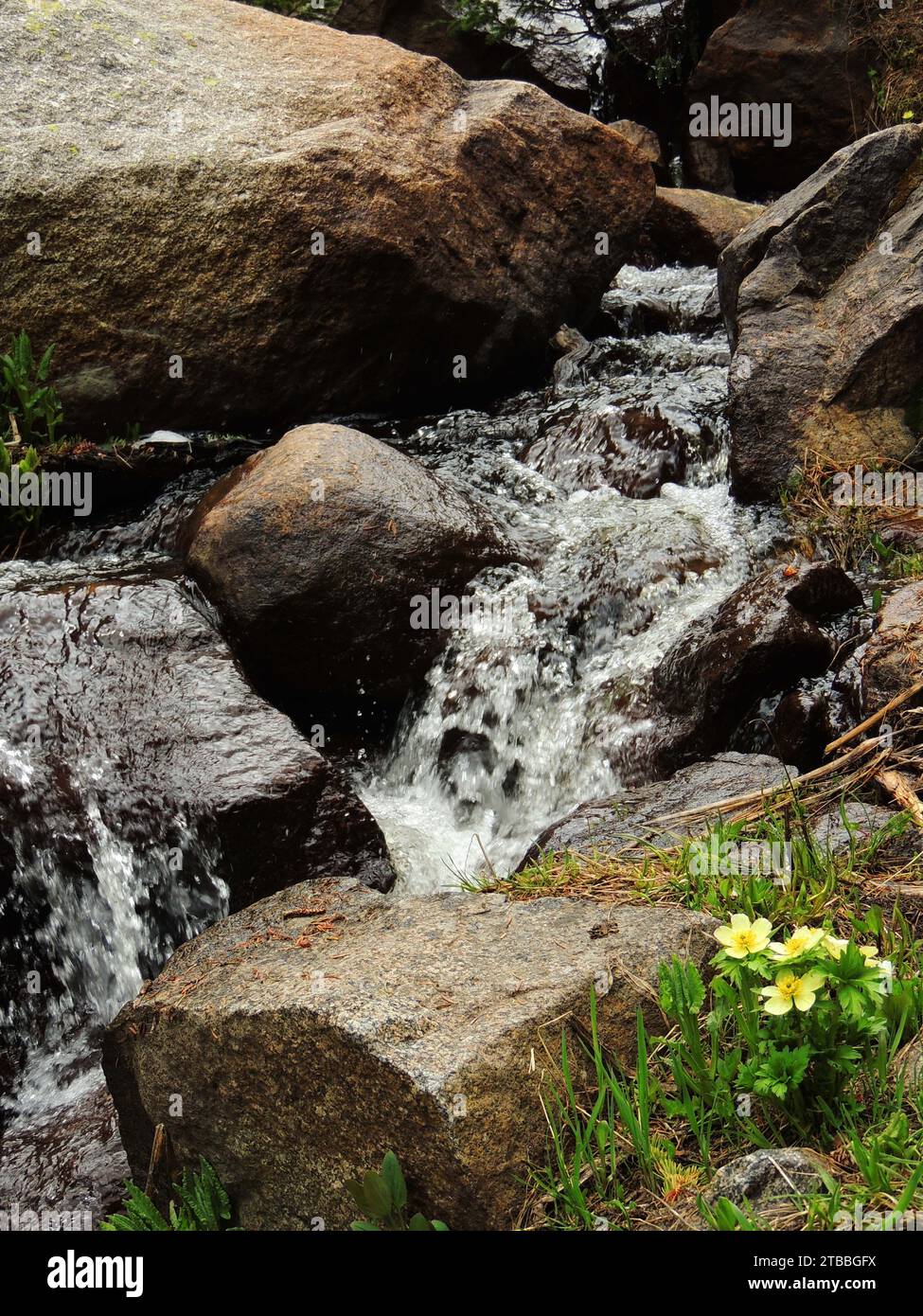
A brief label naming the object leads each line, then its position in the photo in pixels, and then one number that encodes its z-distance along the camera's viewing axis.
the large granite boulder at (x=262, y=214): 6.77
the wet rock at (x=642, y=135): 11.95
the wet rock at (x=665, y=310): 9.34
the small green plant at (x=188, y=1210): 2.63
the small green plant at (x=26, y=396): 6.50
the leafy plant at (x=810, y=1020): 2.13
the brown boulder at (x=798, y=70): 10.67
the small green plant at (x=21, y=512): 6.33
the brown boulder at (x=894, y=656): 3.97
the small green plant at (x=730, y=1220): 1.89
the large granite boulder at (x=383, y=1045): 2.22
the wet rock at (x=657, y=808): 3.59
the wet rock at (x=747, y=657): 4.68
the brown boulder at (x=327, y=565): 5.41
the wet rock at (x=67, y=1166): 3.33
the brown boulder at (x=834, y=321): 6.21
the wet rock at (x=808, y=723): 4.38
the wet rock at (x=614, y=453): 6.89
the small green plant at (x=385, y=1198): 2.19
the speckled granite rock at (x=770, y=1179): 1.98
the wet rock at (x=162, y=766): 4.34
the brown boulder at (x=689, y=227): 10.52
